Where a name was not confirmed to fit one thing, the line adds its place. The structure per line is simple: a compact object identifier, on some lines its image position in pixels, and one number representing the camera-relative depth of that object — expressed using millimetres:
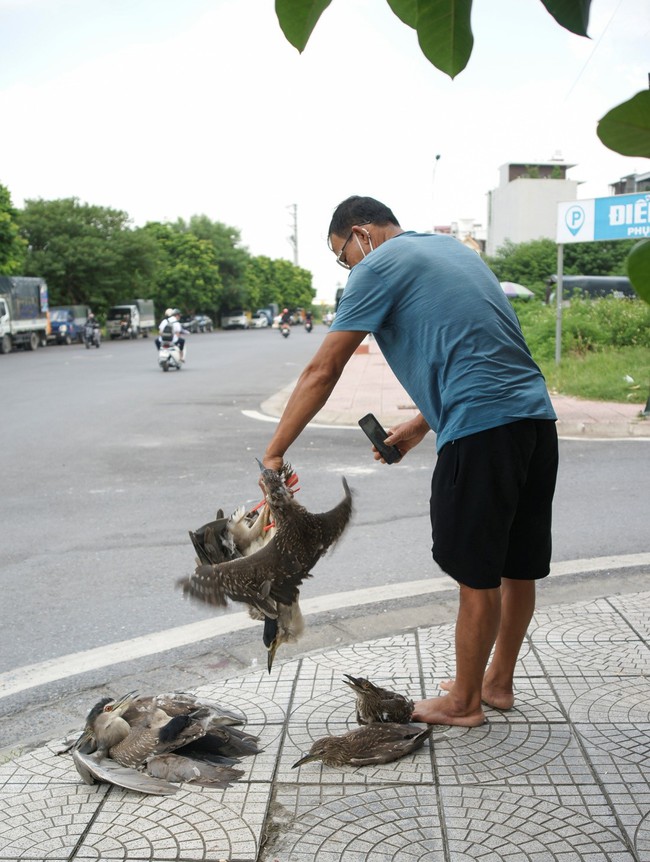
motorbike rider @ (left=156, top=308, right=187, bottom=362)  22761
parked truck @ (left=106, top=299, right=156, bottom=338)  50344
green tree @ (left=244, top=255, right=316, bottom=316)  98394
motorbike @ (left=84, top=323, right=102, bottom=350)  38406
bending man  2963
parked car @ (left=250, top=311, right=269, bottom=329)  88550
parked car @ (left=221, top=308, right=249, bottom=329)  83312
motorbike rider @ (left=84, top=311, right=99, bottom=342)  38406
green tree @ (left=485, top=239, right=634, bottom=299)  52969
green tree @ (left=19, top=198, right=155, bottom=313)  51500
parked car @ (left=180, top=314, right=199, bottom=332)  66000
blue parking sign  14023
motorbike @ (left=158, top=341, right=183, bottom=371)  23297
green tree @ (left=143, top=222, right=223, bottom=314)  74562
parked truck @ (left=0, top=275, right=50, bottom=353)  34781
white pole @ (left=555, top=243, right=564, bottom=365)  15131
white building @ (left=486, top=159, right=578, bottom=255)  71750
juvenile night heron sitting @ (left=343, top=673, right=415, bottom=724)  3195
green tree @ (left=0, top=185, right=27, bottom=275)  37781
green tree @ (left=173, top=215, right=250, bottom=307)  84188
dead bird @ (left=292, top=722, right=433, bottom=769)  3012
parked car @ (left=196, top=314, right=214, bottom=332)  69938
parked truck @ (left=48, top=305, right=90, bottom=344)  42562
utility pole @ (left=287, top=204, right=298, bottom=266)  105369
